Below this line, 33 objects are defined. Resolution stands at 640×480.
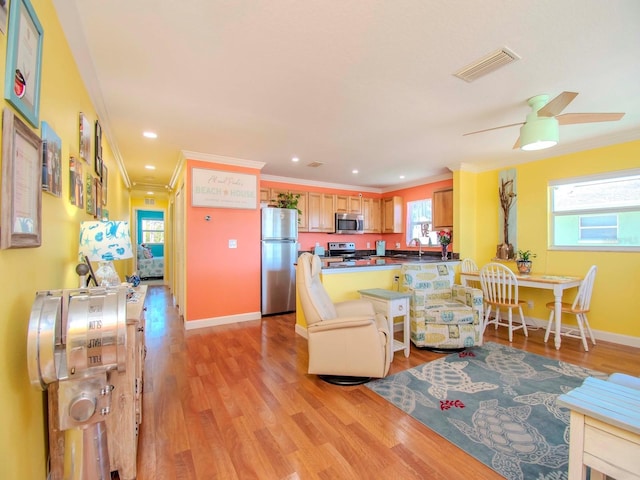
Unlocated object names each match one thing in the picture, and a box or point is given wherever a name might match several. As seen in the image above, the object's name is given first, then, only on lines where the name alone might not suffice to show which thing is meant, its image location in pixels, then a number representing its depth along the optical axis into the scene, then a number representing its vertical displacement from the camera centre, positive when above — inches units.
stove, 255.6 -8.5
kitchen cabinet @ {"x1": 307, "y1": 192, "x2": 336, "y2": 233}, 240.7 +24.3
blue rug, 66.9 -49.5
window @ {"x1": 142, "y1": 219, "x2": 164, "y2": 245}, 341.0 +11.7
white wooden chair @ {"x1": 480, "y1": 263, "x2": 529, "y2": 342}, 145.9 -25.3
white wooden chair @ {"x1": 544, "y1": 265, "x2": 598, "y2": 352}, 133.5 -31.0
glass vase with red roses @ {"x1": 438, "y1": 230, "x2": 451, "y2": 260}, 183.5 -0.3
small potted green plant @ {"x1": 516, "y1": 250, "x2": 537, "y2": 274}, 159.8 -12.5
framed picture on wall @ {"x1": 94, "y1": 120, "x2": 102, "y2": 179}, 105.2 +34.1
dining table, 134.9 -20.8
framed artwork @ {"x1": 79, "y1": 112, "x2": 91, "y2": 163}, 84.0 +31.3
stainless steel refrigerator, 189.5 -12.0
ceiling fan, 91.5 +40.1
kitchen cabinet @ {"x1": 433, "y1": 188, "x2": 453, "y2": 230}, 208.5 +23.6
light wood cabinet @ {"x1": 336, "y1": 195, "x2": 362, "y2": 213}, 257.1 +33.8
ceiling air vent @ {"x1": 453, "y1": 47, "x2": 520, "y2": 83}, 77.1 +49.7
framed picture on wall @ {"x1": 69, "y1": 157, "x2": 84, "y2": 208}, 74.9 +16.1
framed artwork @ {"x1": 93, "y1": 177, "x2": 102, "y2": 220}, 106.8 +17.2
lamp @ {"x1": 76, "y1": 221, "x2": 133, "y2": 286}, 71.6 +0.0
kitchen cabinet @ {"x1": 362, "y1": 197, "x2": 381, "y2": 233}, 270.7 +25.2
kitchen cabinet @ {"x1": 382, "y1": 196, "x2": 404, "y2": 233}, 260.4 +23.6
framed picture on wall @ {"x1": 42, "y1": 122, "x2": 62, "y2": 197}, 53.9 +16.0
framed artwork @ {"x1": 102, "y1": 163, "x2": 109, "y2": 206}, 124.5 +26.9
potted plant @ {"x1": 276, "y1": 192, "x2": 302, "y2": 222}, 205.3 +28.3
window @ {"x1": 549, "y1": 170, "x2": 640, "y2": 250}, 138.8 +14.7
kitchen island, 139.8 -19.7
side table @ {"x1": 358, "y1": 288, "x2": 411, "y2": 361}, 120.7 -28.0
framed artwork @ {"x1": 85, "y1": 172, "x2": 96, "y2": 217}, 95.0 +15.6
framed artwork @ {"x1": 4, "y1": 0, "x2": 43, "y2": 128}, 40.0 +27.3
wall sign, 163.9 +30.8
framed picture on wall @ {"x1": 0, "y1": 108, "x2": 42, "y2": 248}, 38.6 +8.3
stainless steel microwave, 252.5 +15.7
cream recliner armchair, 98.0 -35.5
